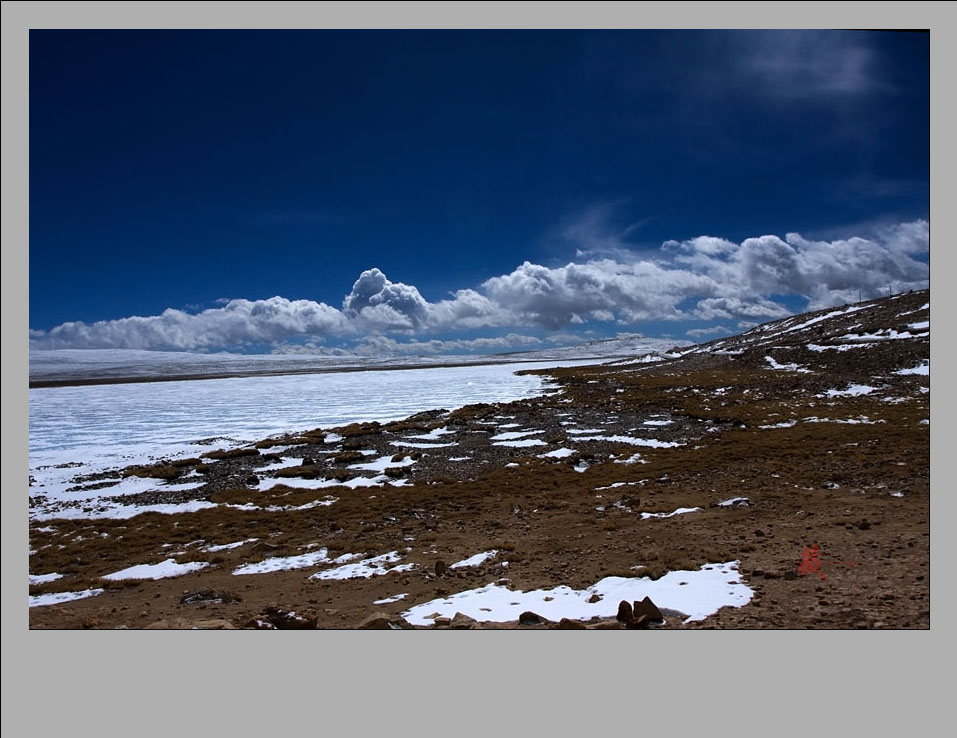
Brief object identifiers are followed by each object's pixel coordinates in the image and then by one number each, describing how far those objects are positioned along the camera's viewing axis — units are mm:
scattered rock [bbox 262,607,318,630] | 5140
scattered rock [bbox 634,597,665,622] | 4973
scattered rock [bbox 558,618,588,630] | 4934
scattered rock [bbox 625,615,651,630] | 4844
